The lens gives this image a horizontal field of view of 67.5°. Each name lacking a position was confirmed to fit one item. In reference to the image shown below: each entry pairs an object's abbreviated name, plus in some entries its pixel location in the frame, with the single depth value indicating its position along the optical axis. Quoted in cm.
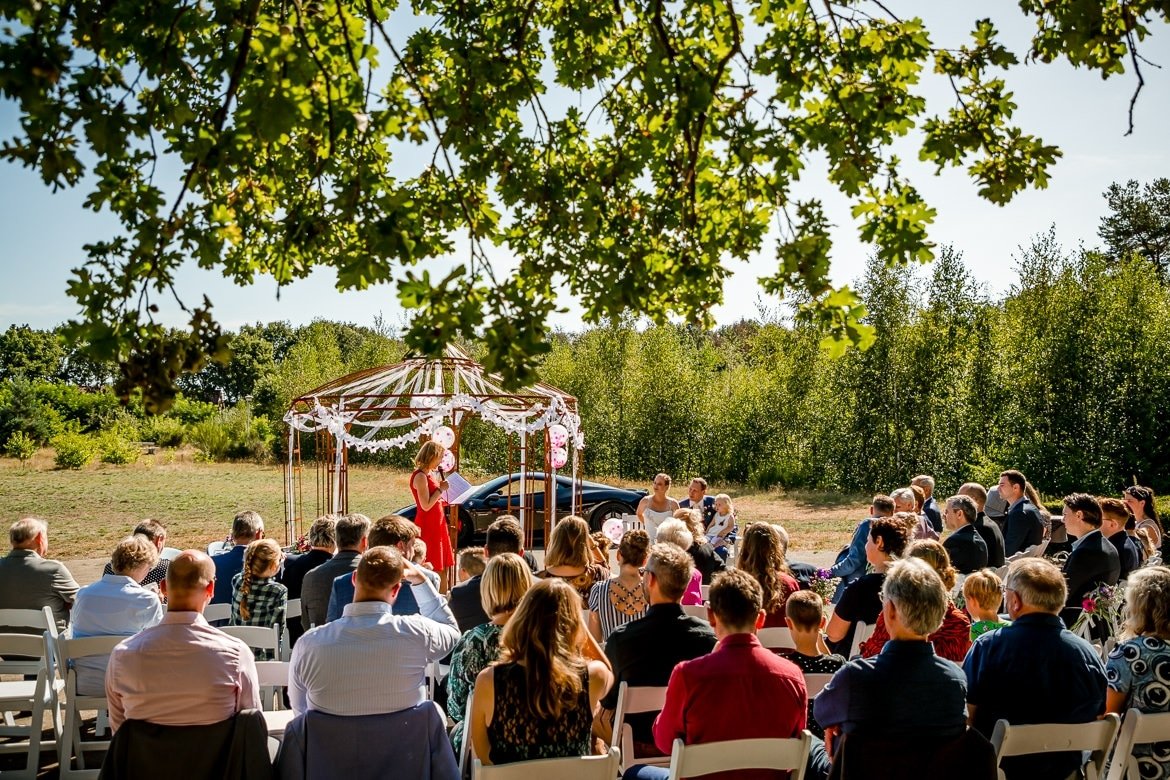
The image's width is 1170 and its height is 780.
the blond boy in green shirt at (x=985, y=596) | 462
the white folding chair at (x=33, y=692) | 495
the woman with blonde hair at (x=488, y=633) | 409
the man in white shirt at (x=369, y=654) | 375
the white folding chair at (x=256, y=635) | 488
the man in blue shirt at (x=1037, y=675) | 379
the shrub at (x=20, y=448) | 3788
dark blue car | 1694
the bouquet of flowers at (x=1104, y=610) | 622
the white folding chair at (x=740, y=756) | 318
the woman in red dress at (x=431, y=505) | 944
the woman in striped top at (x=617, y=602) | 538
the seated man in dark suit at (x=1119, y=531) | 708
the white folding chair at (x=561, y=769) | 302
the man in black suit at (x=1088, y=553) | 688
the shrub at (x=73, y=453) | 3638
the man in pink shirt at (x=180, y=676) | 364
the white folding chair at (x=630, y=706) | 404
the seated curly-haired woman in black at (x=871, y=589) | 522
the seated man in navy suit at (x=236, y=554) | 691
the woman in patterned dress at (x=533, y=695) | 342
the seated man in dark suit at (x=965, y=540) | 748
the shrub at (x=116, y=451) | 3741
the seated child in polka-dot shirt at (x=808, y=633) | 441
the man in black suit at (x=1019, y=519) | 882
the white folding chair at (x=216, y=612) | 585
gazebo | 1247
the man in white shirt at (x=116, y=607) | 523
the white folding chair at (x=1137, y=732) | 358
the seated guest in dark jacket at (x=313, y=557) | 667
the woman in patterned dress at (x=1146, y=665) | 395
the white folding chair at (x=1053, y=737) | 350
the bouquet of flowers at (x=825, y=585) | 947
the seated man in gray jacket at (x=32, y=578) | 622
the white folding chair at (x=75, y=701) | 462
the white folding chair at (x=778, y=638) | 498
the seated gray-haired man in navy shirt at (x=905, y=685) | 330
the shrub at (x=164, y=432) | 4303
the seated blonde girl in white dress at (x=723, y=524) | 1104
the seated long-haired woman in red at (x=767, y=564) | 543
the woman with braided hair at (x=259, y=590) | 575
